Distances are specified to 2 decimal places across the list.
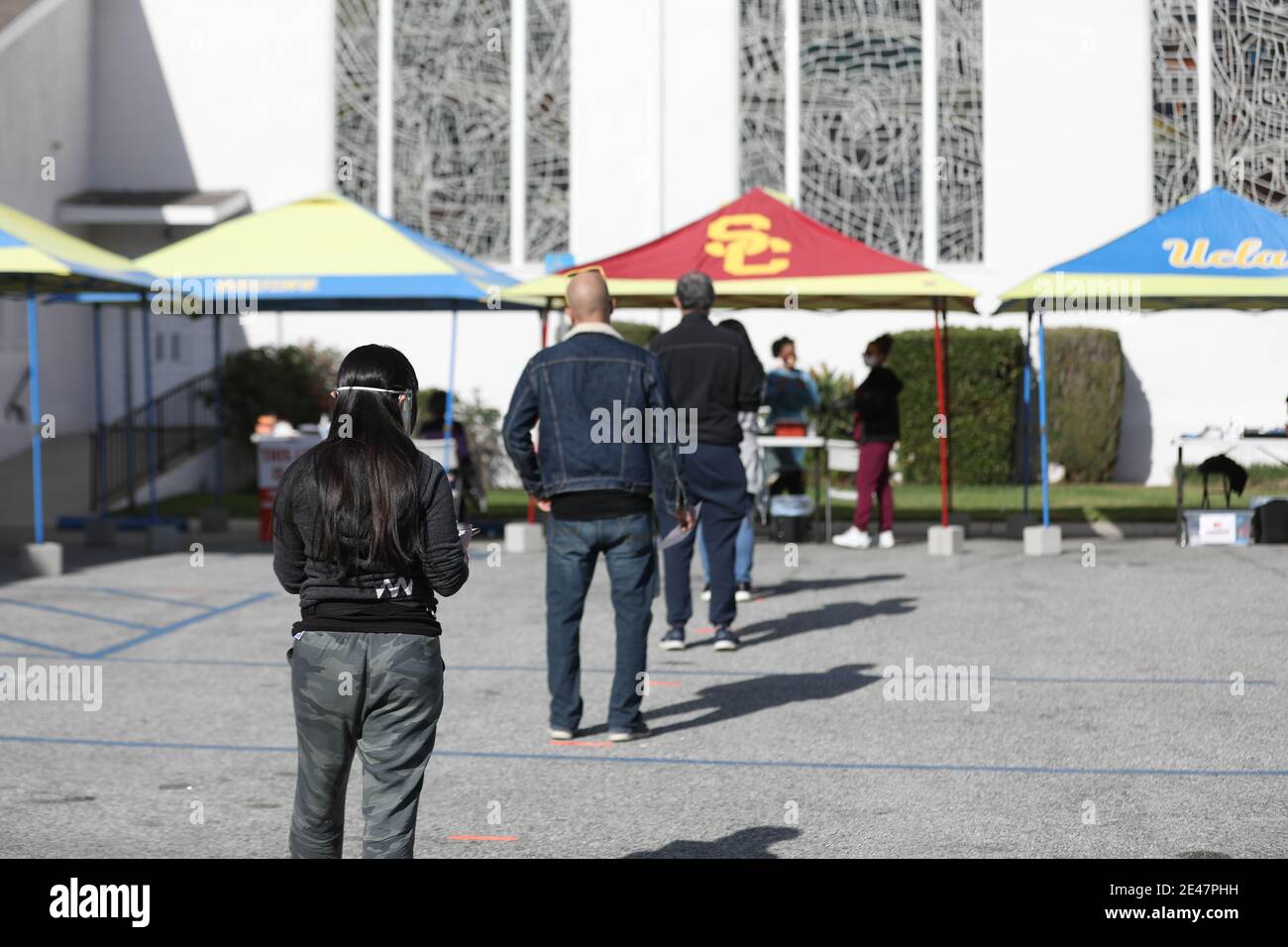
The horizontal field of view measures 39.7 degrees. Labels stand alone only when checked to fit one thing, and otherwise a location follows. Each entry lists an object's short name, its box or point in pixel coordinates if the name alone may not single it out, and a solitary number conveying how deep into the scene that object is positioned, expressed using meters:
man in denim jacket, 7.39
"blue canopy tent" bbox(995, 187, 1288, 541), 14.41
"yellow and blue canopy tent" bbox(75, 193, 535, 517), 15.11
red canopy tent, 15.03
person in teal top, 16.28
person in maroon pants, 15.47
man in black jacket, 9.83
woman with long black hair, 4.32
